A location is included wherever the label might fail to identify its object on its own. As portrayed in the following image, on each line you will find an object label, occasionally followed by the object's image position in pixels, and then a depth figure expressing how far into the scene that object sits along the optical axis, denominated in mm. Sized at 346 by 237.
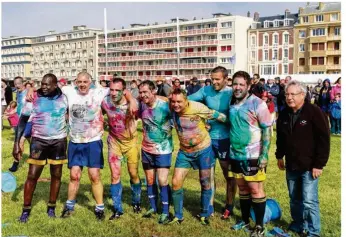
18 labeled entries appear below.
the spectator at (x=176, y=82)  15996
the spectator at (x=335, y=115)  17828
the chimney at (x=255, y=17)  90625
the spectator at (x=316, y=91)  21738
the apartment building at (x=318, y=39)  76000
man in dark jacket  6184
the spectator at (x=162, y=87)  15836
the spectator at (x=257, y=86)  14395
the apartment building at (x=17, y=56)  132500
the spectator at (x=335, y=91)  18250
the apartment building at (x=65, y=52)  114938
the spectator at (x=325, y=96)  18750
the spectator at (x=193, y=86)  20078
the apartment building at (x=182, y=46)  88188
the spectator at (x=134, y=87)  16283
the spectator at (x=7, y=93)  20158
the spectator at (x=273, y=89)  18508
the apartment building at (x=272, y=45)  82312
